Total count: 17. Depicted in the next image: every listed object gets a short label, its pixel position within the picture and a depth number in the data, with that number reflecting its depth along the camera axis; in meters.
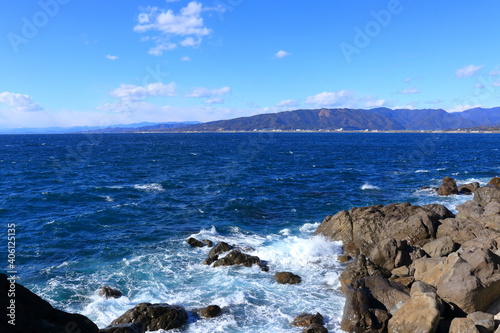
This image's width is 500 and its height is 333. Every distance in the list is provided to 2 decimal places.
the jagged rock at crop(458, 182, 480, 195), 41.53
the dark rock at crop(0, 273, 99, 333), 7.90
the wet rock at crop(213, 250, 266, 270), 22.81
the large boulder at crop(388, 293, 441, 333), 13.08
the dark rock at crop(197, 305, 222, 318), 16.59
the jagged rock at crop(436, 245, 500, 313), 14.33
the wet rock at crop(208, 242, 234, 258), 24.27
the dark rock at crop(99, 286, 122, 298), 18.52
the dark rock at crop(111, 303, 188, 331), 15.48
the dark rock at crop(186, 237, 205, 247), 26.45
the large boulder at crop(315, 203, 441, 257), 23.62
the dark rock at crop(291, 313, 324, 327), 15.77
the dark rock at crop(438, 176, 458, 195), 40.69
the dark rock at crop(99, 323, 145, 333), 11.27
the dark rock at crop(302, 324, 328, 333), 14.91
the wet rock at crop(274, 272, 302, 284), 20.34
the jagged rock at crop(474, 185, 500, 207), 31.50
